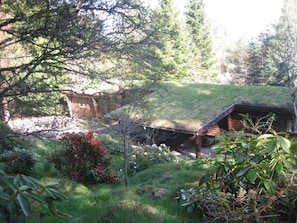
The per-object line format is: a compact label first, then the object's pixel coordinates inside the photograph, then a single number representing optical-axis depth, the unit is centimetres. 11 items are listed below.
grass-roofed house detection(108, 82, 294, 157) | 1523
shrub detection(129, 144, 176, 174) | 1089
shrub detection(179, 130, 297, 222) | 211
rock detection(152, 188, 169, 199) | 461
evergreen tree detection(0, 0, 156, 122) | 402
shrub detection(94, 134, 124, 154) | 1391
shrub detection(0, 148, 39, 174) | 818
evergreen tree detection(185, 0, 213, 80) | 3366
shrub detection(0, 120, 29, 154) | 408
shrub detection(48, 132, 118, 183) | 762
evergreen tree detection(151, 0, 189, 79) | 2767
